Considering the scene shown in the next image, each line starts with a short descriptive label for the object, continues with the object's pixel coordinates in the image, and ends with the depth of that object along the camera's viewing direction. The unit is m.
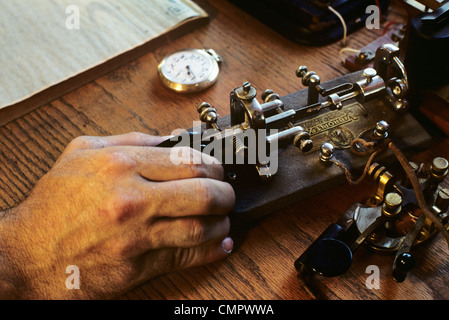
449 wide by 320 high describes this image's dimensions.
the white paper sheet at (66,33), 0.49
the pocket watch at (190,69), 0.48
